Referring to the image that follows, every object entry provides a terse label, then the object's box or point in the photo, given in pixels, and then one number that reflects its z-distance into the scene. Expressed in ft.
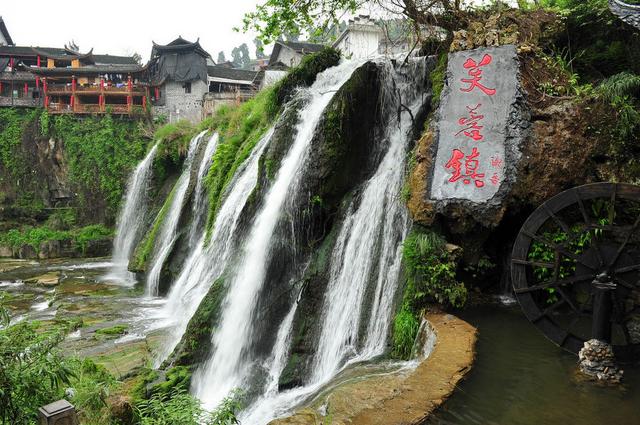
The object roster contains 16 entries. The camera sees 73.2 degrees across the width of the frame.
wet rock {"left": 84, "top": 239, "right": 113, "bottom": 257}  81.15
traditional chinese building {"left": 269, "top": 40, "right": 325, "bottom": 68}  114.42
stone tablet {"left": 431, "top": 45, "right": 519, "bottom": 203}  23.84
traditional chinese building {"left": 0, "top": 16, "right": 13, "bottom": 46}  140.74
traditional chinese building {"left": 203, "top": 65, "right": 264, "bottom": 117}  130.73
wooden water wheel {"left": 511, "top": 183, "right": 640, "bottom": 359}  18.74
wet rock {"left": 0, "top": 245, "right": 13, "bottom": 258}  79.82
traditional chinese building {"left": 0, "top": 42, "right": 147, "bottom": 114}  114.42
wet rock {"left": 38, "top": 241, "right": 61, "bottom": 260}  78.74
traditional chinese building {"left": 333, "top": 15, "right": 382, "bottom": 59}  101.91
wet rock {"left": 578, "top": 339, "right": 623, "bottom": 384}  17.02
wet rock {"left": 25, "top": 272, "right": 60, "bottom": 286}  56.77
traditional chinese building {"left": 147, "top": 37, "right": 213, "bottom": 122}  123.85
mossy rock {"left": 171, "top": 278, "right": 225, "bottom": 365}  27.50
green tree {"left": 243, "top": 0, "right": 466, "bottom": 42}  31.40
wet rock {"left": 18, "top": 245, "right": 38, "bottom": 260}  78.43
